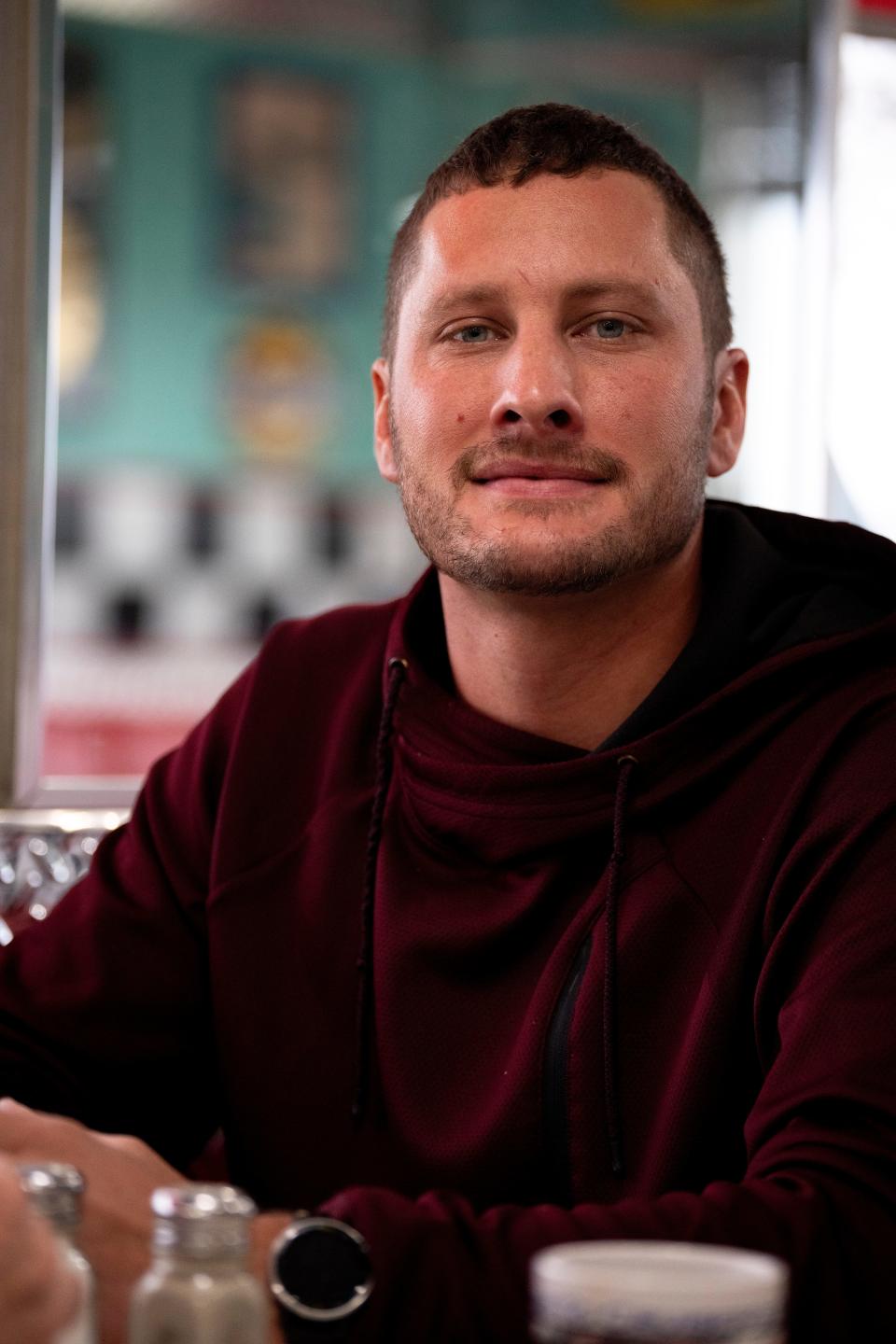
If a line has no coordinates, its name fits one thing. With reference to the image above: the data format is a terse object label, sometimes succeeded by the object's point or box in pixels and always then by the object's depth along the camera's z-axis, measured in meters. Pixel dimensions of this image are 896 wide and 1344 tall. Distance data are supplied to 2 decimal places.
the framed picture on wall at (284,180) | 2.42
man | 1.49
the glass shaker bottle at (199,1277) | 1.10
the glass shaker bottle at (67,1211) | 1.19
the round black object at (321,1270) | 1.26
